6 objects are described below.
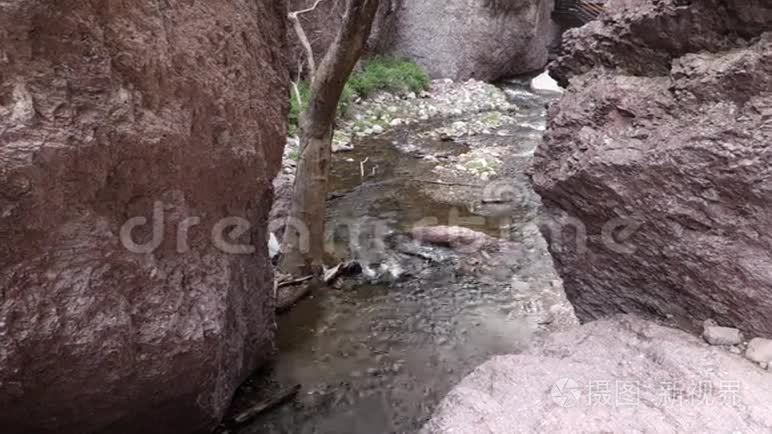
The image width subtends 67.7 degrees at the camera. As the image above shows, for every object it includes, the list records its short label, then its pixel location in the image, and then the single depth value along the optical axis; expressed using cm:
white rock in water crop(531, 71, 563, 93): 1524
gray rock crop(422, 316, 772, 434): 194
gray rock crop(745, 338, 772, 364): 216
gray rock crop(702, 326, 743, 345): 229
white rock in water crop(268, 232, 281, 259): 501
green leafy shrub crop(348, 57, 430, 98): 1112
